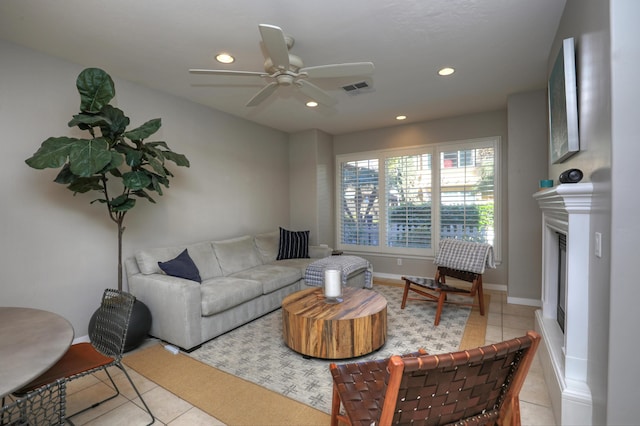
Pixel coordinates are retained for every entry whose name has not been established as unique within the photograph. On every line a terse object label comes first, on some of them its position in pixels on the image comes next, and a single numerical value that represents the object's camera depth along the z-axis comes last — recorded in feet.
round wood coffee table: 8.21
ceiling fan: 6.55
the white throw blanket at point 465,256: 11.82
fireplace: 5.34
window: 15.11
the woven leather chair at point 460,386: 2.87
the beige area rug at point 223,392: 6.29
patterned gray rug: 7.39
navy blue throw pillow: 10.21
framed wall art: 6.26
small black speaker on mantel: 5.82
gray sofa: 9.21
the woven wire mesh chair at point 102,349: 5.32
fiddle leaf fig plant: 7.55
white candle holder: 9.30
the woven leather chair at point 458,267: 11.40
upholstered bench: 13.30
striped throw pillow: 15.62
